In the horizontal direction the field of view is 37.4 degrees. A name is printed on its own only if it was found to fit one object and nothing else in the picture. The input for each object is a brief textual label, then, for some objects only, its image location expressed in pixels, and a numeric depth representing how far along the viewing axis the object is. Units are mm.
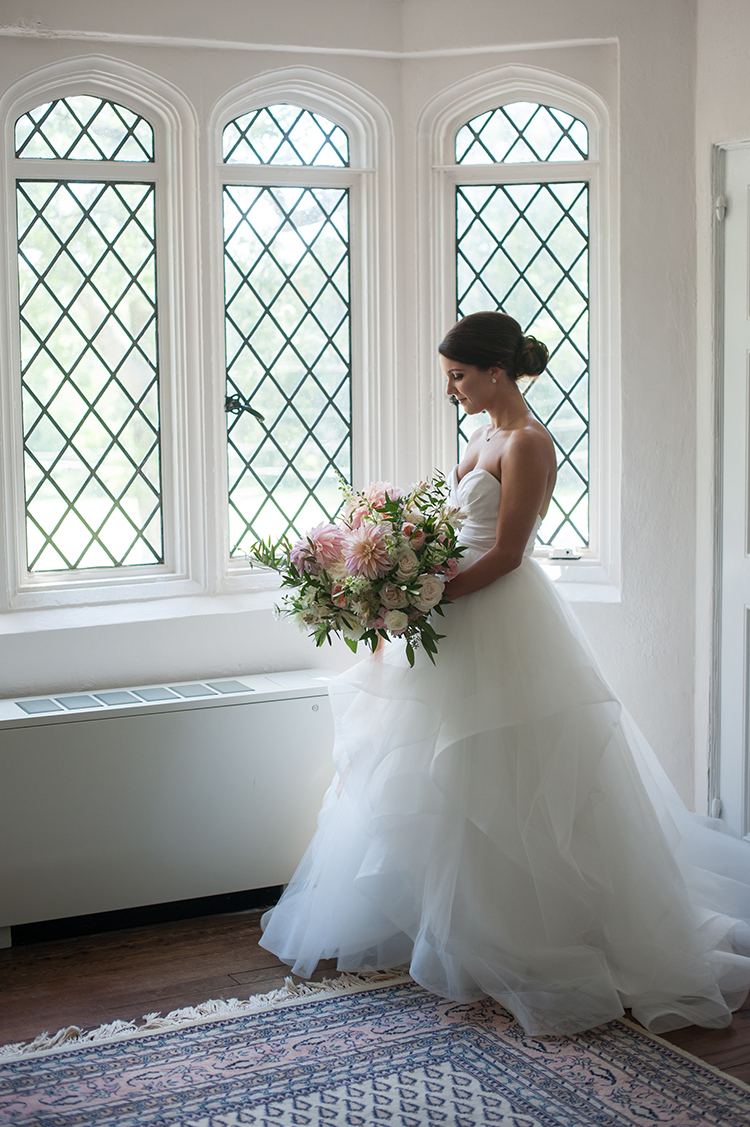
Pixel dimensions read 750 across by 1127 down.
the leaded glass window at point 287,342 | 4105
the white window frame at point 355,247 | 4004
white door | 3750
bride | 2914
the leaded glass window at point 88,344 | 3848
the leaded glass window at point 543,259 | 4145
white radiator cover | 3371
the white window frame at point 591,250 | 4066
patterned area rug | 2473
